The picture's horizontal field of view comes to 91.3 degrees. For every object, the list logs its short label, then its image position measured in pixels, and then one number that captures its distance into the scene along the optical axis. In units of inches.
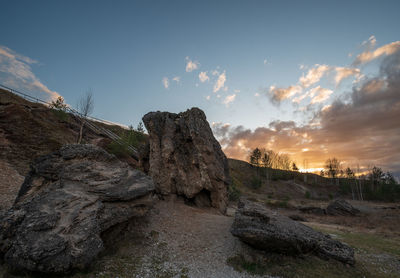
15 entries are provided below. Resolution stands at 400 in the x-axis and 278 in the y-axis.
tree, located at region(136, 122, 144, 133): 2355.6
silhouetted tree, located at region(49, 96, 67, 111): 1843.0
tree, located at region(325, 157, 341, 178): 4386.8
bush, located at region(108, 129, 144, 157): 1469.0
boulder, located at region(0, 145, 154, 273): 298.0
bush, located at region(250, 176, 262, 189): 3292.3
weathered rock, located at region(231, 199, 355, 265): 431.8
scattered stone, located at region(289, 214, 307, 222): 1348.4
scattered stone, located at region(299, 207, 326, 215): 1765.6
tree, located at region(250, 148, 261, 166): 4163.4
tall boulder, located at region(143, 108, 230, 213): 777.6
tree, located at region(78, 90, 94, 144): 1608.6
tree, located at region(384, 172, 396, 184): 3580.7
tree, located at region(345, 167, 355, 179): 4280.3
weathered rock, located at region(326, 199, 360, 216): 1685.5
